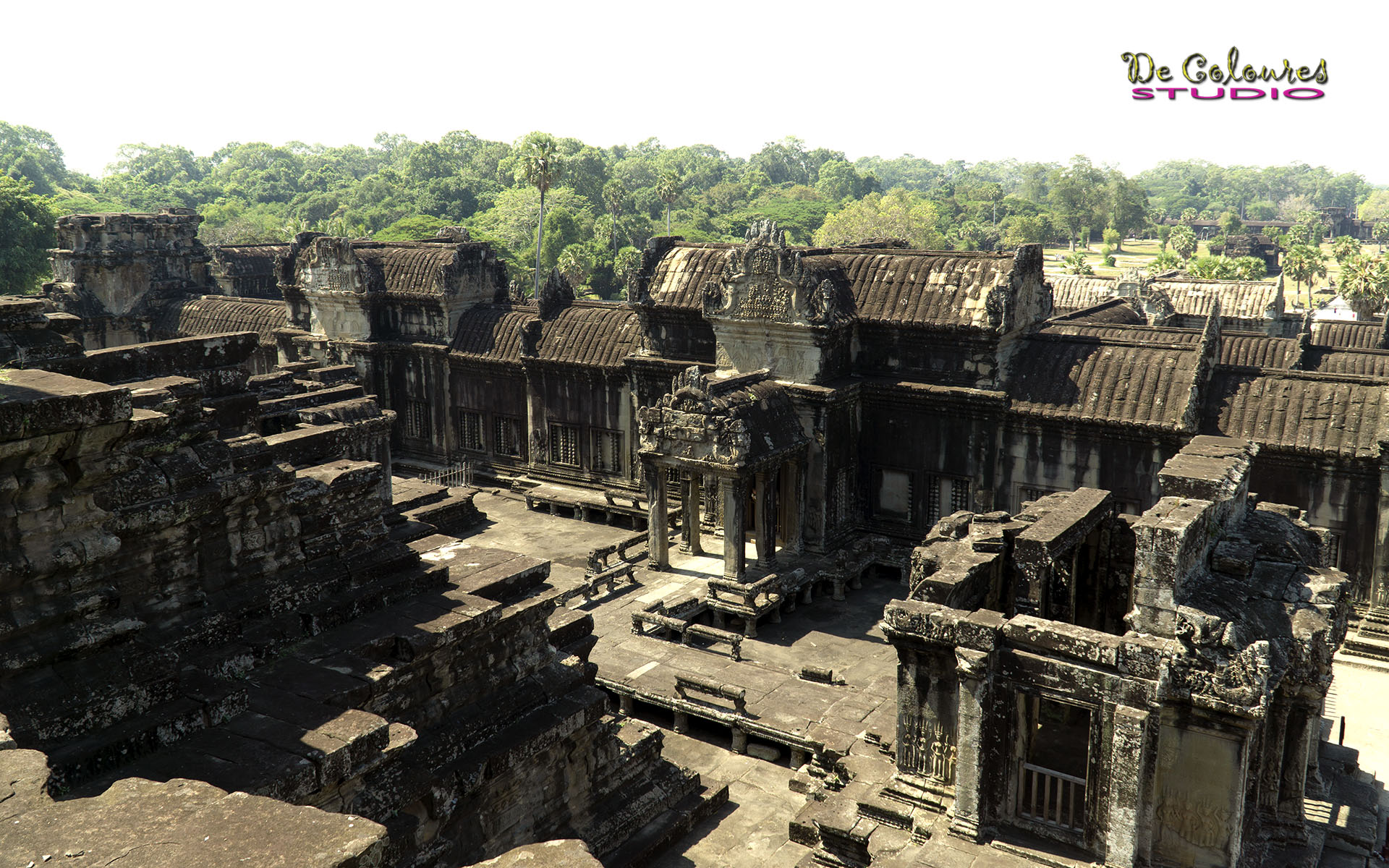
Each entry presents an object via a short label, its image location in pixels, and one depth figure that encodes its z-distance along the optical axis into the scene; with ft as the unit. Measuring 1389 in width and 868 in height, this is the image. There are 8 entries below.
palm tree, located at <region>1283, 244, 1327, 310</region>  266.36
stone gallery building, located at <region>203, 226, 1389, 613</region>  70.74
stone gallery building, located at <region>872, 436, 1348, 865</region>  36.35
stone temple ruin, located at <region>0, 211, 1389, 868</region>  32.17
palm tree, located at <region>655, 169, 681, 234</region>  347.97
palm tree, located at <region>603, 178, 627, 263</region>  377.09
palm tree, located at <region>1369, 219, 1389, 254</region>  470.39
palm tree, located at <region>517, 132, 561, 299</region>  200.64
